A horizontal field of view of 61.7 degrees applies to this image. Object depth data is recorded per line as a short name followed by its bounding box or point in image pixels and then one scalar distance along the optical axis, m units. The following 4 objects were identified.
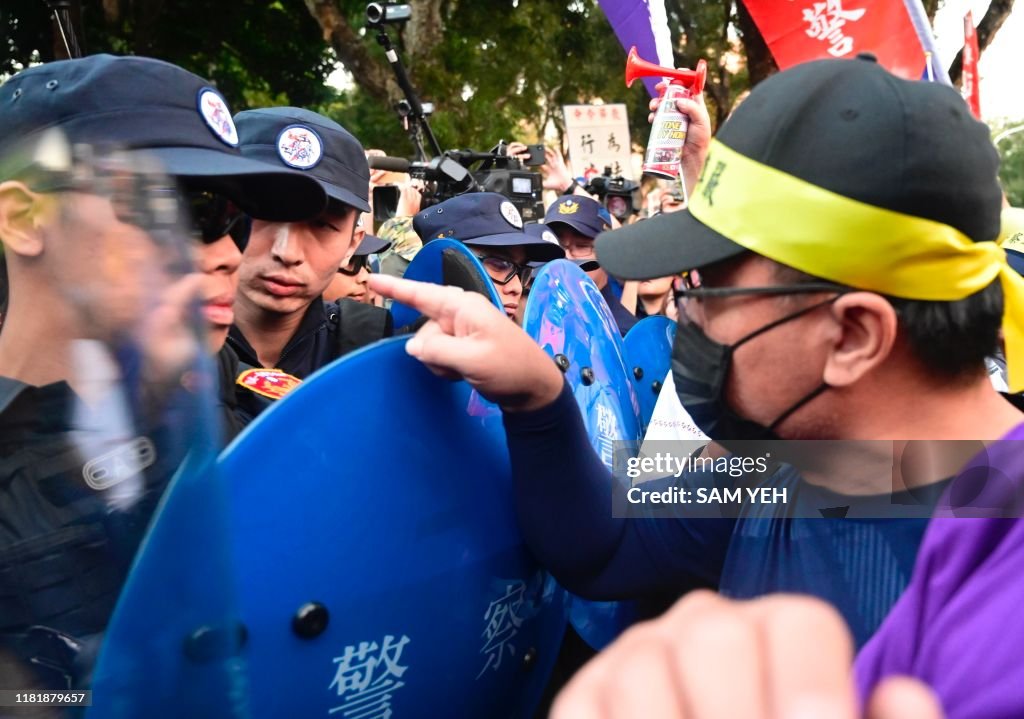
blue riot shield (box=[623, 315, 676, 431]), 2.77
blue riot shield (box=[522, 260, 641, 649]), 1.93
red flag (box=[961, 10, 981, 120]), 3.93
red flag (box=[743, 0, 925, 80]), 3.31
